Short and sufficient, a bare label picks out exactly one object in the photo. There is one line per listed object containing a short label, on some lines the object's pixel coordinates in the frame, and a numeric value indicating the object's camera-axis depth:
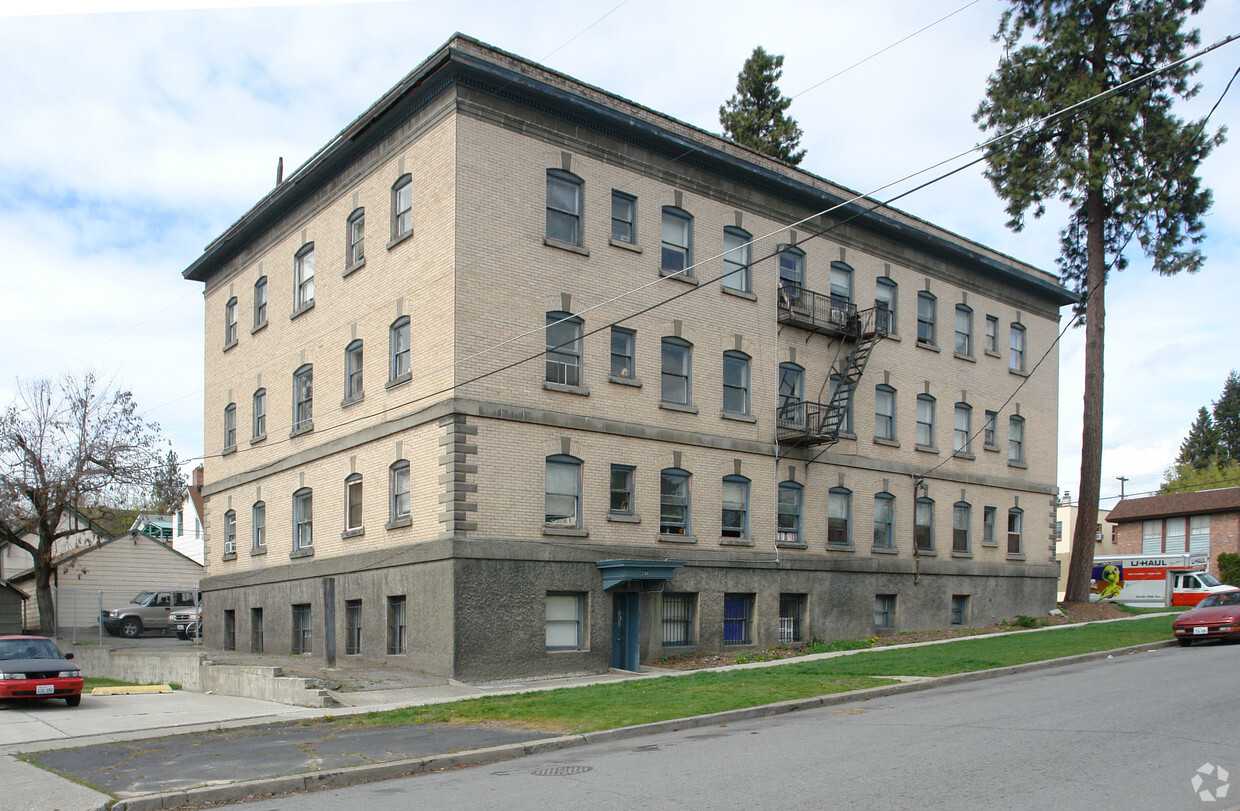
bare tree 38.28
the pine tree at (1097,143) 35.03
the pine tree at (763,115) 48.06
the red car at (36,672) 19.73
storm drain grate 11.45
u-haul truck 46.06
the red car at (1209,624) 25.00
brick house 63.72
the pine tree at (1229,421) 102.65
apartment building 24.05
